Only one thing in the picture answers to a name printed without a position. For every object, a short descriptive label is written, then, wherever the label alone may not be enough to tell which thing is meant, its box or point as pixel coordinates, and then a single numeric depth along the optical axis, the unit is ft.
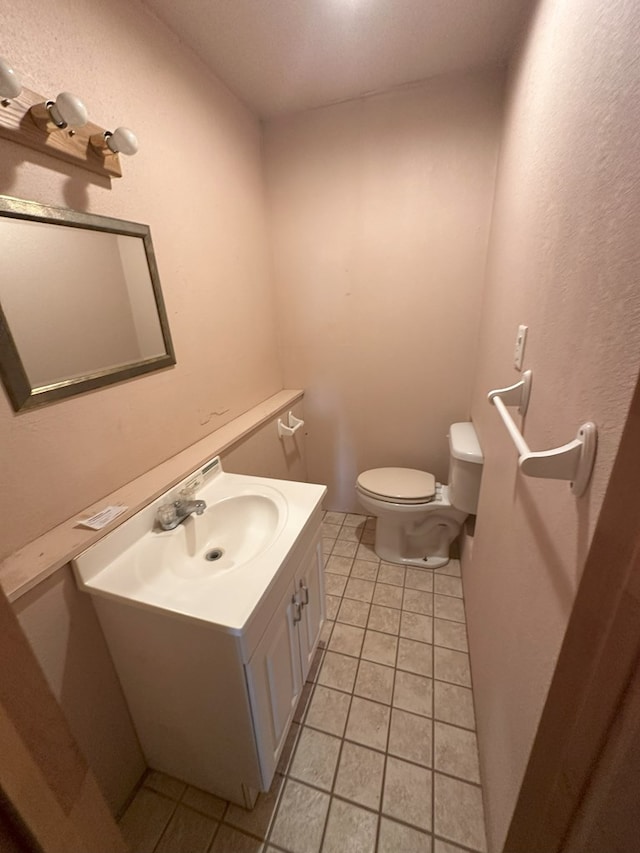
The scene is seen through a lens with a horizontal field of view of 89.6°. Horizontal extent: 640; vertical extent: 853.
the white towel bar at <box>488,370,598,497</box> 1.64
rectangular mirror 2.47
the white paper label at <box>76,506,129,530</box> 2.86
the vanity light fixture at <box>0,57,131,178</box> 2.27
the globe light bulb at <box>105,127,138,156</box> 2.81
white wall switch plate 2.98
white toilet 5.23
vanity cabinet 2.52
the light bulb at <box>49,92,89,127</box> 2.32
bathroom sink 2.52
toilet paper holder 6.25
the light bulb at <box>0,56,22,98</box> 2.06
